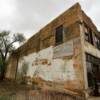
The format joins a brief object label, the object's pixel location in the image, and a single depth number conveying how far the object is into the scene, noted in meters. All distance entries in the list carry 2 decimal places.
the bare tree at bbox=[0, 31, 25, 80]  14.65
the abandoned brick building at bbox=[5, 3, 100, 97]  5.84
